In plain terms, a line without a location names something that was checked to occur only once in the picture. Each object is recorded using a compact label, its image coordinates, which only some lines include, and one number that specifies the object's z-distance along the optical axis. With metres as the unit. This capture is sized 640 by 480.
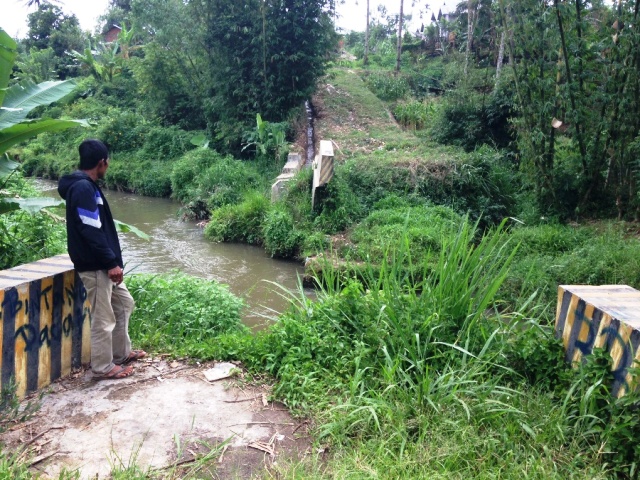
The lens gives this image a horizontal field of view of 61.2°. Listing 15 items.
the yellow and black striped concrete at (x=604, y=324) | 2.94
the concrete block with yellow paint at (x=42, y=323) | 3.35
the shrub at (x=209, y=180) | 13.08
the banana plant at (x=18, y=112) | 4.30
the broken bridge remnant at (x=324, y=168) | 9.81
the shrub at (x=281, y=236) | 9.82
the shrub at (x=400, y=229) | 8.41
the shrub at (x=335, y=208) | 9.97
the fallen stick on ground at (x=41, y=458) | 2.83
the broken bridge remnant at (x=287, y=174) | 11.45
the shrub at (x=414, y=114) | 17.92
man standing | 3.64
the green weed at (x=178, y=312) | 4.68
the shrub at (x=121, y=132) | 20.00
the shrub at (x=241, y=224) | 11.04
